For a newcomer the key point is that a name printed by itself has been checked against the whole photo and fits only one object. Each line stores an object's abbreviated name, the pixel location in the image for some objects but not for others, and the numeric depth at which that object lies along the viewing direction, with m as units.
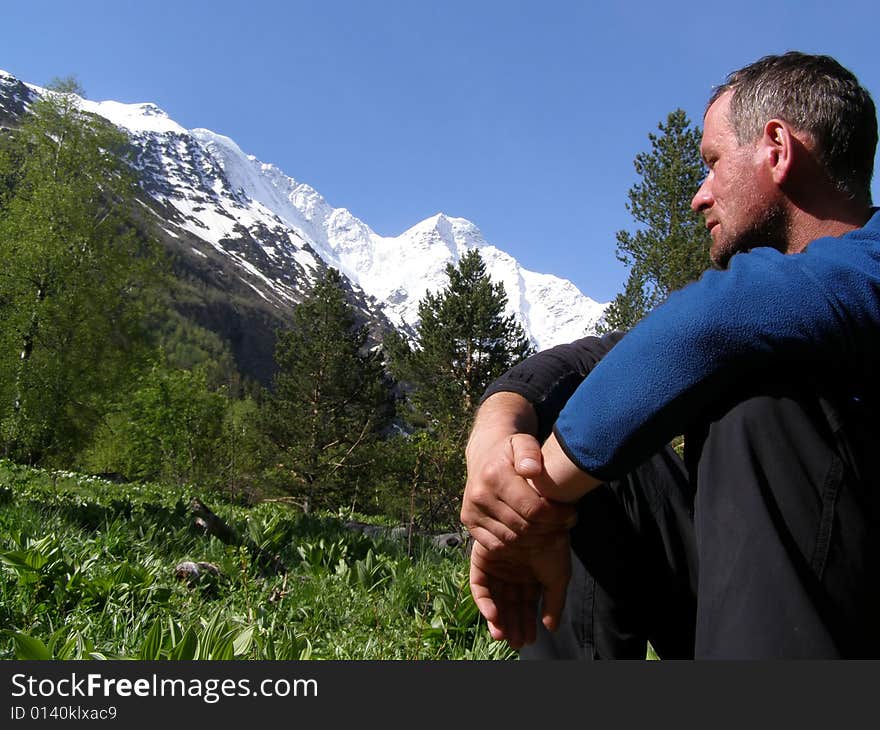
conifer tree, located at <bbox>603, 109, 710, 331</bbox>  19.77
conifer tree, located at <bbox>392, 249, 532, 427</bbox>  25.84
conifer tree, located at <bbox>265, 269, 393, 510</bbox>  25.22
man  0.98
